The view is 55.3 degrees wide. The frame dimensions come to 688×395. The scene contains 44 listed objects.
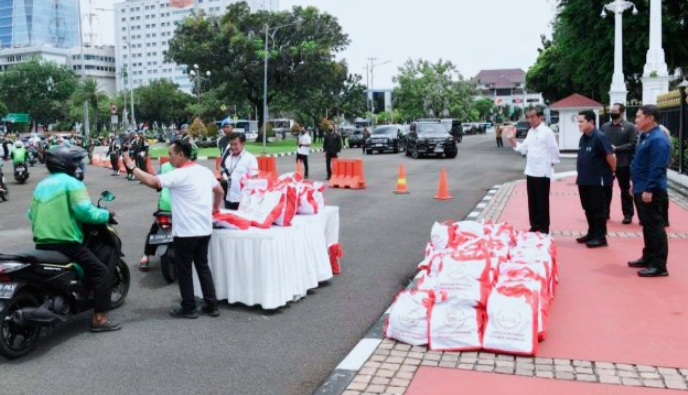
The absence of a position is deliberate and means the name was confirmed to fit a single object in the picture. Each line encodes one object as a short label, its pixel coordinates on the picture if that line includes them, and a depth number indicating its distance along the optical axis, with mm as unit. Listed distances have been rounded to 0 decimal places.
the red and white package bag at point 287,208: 6785
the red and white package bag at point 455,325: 5191
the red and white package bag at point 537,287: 5348
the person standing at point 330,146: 20422
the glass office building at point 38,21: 165375
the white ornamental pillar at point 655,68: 21766
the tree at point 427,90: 84250
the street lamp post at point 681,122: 15785
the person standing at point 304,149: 20466
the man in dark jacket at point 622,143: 10289
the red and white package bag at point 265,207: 6605
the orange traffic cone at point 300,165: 19572
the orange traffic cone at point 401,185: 16688
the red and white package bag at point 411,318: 5344
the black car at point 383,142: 37000
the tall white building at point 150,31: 160000
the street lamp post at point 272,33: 49125
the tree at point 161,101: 94562
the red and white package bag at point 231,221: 6520
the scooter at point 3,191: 16312
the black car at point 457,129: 49819
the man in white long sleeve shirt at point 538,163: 9117
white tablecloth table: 6309
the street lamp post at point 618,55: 24828
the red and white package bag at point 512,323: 5031
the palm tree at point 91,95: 81469
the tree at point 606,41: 28344
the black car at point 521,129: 60103
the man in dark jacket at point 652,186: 7207
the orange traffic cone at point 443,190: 15281
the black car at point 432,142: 30859
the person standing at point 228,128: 8909
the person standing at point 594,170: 8828
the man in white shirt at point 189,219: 5988
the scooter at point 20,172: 21016
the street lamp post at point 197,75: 50612
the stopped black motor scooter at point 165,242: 7574
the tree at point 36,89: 91375
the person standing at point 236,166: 8430
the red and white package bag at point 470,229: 6891
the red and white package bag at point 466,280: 5309
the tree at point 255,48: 48938
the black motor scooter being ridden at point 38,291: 5055
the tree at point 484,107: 132375
